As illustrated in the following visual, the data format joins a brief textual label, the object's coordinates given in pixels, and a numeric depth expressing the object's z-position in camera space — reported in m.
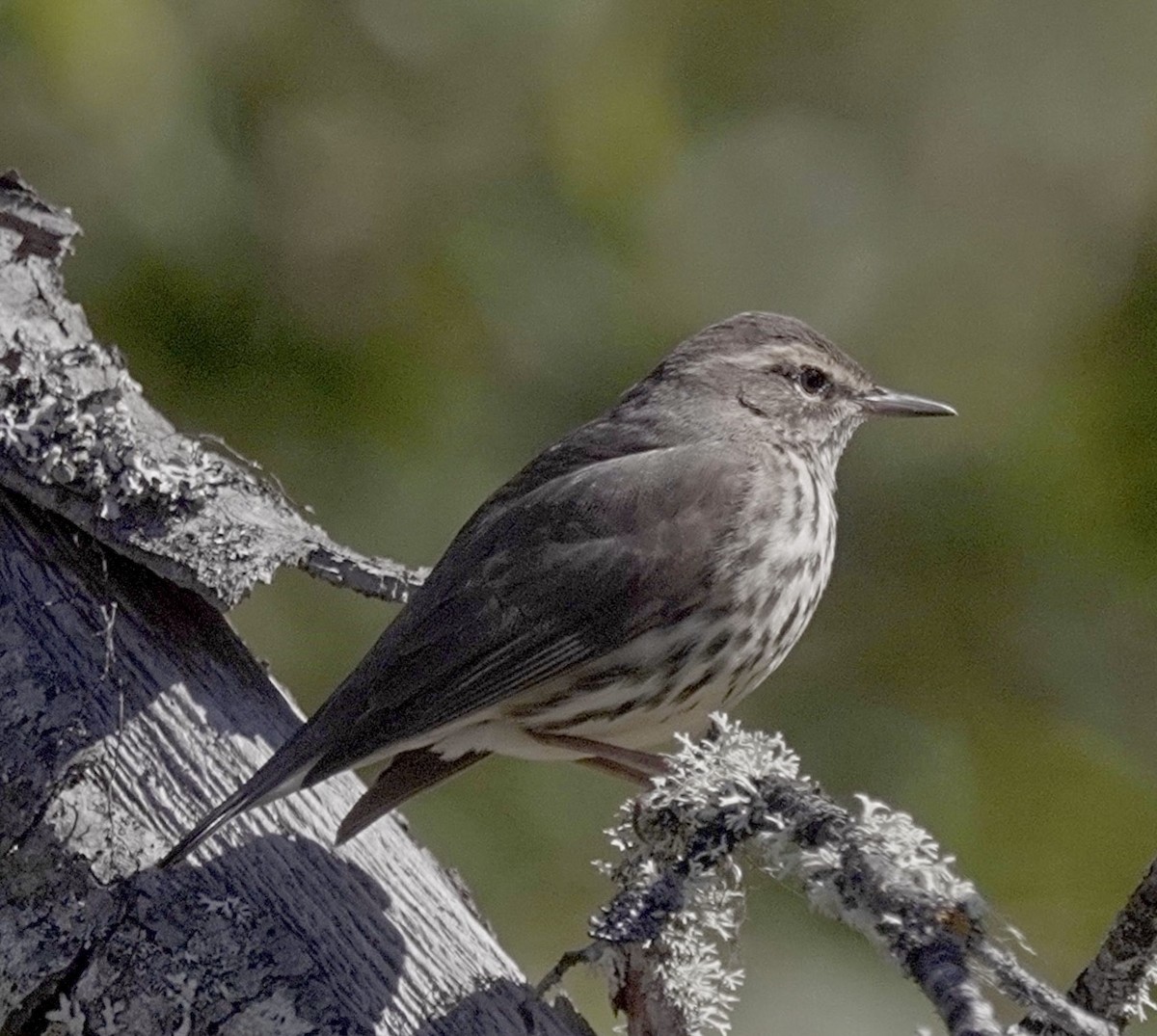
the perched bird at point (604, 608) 6.63
